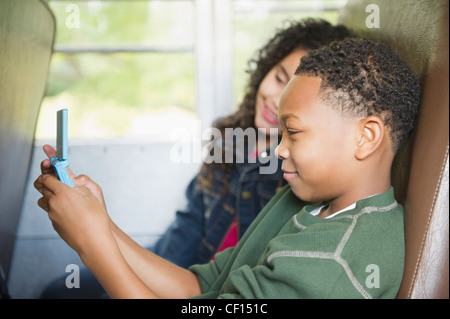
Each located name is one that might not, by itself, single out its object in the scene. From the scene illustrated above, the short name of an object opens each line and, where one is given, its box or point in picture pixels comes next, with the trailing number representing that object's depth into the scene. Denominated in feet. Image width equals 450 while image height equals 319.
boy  2.06
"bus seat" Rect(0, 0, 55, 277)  2.79
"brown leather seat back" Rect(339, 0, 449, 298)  2.10
